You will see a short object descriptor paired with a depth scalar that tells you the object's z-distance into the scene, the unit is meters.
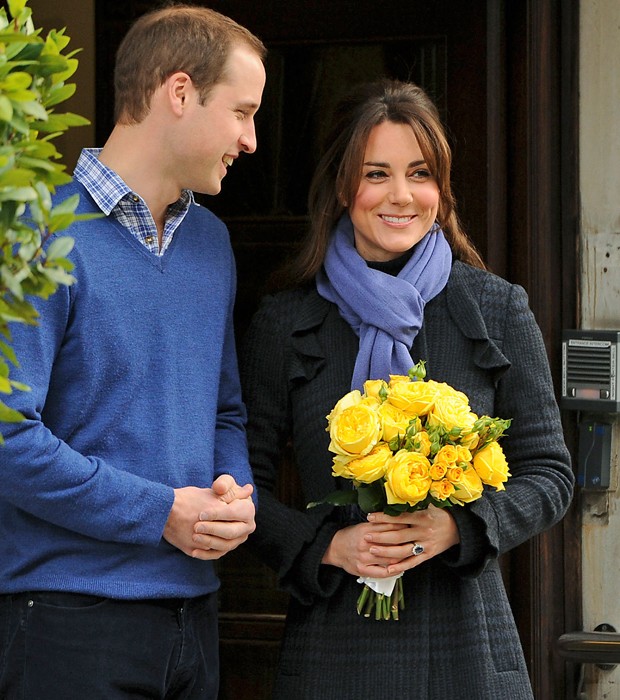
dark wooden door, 6.86
